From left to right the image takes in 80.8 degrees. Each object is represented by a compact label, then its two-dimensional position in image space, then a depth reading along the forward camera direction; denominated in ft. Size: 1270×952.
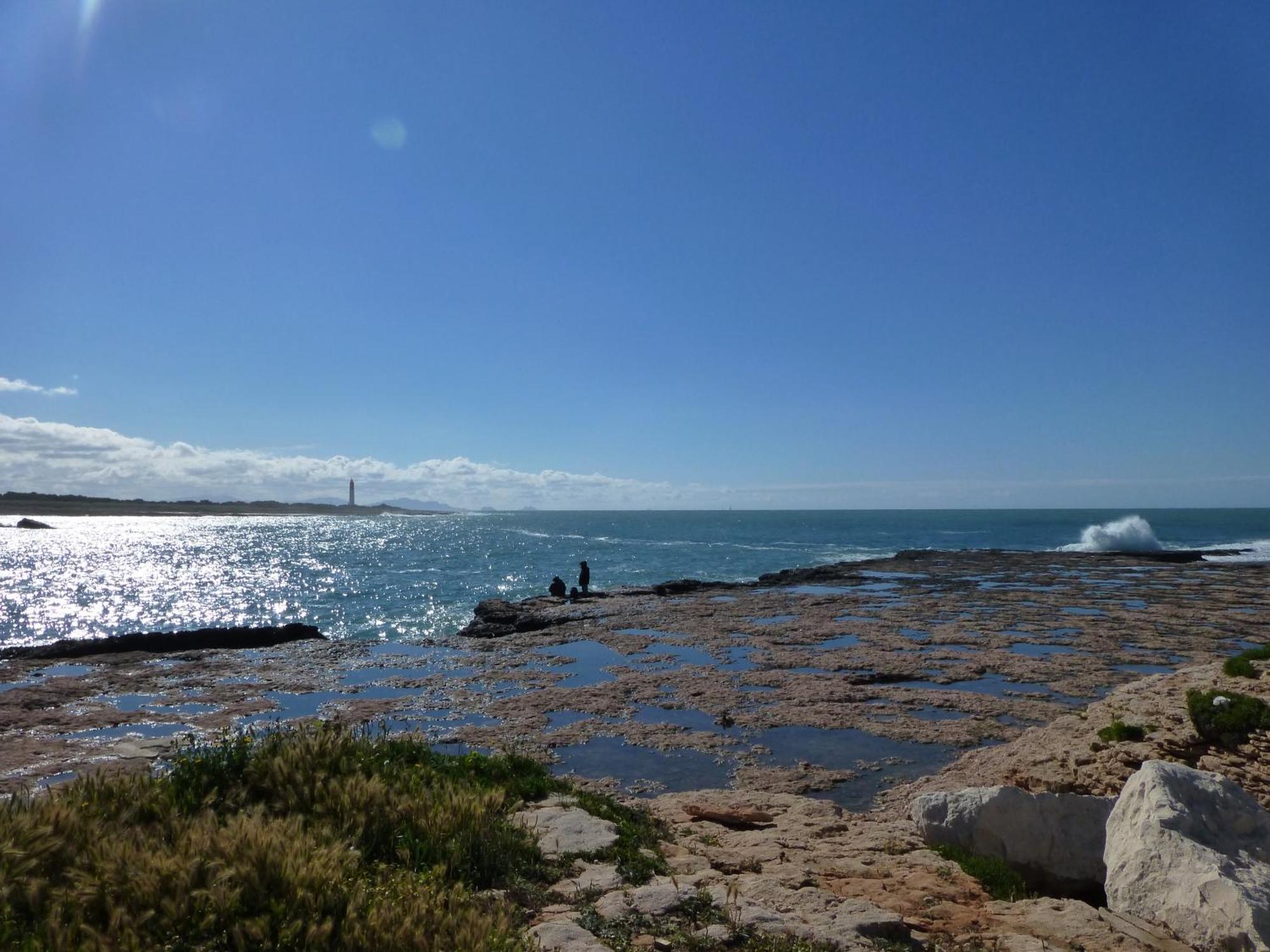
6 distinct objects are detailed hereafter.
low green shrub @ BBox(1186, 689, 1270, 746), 34.78
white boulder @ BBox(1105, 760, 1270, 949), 20.44
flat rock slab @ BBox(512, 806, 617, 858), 25.84
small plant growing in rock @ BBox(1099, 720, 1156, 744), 36.37
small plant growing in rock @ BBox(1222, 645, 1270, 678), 42.09
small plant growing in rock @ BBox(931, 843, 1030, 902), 24.67
